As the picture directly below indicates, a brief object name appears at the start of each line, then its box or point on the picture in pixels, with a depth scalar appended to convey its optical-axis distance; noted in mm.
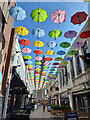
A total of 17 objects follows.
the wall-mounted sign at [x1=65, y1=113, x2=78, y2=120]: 7220
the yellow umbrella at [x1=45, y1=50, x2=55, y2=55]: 14008
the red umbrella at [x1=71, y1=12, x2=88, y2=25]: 8422
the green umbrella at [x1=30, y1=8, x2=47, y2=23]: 8328
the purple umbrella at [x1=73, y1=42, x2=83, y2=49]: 13415
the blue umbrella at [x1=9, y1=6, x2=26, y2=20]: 8461
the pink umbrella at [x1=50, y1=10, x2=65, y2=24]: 8766
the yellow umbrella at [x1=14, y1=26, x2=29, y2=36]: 10116
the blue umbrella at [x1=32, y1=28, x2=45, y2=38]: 10731
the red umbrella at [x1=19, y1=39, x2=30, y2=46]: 11603
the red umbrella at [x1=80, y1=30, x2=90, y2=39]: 10659
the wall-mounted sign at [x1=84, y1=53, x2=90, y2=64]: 4879
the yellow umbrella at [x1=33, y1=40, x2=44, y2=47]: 11853
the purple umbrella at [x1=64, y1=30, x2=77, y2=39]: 10356
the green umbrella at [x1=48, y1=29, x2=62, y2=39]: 10366
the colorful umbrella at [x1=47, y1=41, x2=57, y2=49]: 12922
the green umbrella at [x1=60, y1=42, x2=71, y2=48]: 12398
